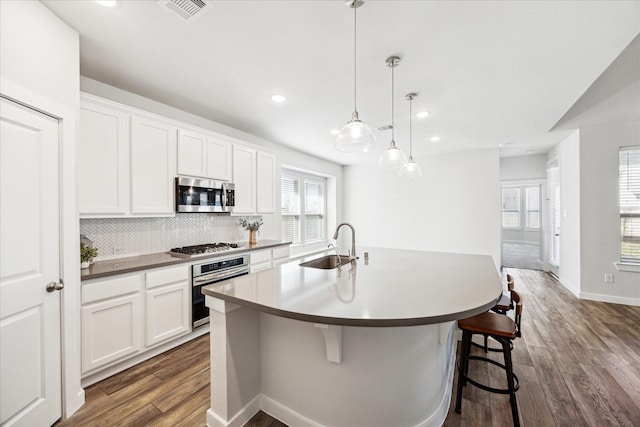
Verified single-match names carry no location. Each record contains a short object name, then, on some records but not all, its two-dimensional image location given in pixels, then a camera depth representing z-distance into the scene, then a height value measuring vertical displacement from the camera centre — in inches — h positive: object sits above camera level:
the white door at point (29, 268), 58.1 -12.7
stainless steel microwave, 115.6 +8.6
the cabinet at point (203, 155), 117.9 +27.8
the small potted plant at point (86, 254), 86.0 -13.2
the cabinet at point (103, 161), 87.4 +18.5
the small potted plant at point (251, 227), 158.6 -8.7
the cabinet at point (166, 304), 96.0 -34.6
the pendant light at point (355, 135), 72.2 +21.1
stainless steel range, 110.7 -27.6
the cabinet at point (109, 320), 80.7 -34.4
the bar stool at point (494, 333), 67.4 -33.1
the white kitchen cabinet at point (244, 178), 145.2 +19.7
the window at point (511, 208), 382.6 +4.2
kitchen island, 54.1 -32.4
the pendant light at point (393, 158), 101.3 +20.8
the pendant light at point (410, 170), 123.0 +19.5
